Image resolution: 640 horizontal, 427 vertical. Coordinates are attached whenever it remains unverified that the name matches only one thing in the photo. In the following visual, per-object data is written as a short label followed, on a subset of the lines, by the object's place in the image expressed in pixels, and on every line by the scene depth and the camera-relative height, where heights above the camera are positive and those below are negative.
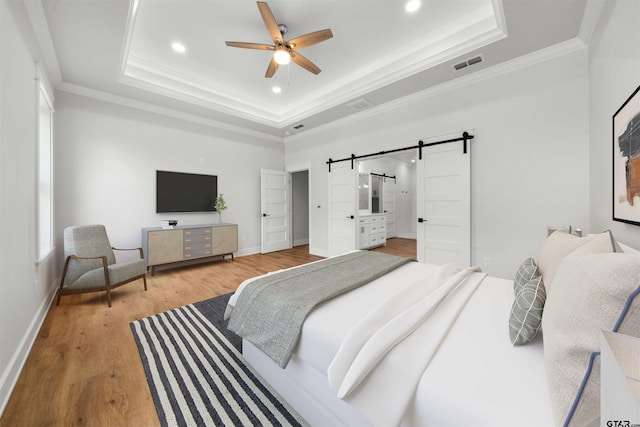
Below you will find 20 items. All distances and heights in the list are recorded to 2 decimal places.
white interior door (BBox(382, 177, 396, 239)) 7.09 +0.28
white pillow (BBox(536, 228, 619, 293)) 1.00 -0.18
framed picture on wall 1.38 +0.32
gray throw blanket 1.29 -0.52
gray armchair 2.66 -0.63
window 2.85 +0.48
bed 0.66 -0.57
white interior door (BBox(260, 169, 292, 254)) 5.56 +0.08
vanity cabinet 5.51 -0.46
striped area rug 1.31 -1.10
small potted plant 4.78 +0.15
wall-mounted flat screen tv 4.20 +0.39
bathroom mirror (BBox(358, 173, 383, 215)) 6.18 +0.51
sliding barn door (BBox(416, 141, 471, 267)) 3.28 +0.10
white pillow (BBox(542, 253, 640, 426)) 0.58 -0.31
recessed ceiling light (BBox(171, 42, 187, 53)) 3.04 +2.14
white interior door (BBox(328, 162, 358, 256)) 4.75 +0.09
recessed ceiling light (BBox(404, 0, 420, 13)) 2.41 +2.12
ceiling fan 2.25 +1.77
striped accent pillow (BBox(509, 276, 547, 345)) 0.97 -0.44
